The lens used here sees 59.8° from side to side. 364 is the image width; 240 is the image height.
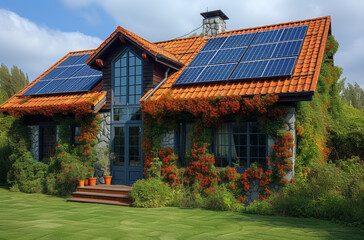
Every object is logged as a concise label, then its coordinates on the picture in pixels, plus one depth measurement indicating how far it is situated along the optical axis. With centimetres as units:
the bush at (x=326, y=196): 844
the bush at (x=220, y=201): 1030
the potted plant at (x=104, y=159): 1387
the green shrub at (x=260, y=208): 974
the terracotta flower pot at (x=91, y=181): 1342
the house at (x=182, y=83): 1140
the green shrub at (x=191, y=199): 1077
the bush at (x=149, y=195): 1088
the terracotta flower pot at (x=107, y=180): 1365
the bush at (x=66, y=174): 1346
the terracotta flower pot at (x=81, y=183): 1329
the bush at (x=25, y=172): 1440
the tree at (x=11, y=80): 4484
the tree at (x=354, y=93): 4239
